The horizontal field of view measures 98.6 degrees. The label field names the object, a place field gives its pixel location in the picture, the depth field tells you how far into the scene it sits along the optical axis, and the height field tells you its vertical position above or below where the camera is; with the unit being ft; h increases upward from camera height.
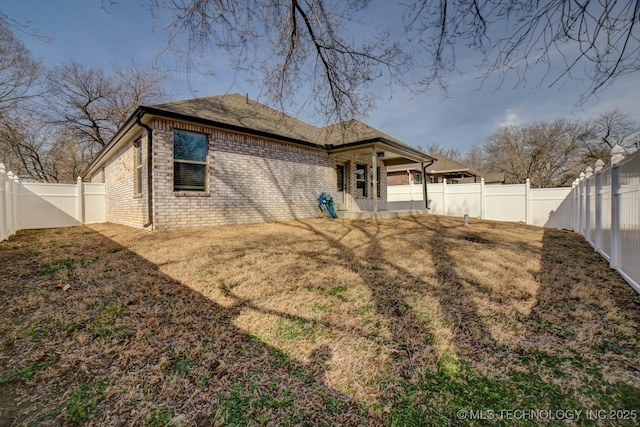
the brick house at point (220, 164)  22.72 +4.89
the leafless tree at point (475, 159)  126.52 +23.94
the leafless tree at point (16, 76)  34.86 +19.72
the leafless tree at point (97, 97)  60.54 +27.33
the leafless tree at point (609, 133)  68.90 +19.24
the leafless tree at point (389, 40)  8.68 +7.72
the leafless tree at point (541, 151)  80.23 +17.81
